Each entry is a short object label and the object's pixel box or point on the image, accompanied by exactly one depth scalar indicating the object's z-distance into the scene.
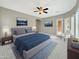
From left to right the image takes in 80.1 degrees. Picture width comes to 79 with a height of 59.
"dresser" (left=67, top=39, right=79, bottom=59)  0.96
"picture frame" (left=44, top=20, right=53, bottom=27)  6.18
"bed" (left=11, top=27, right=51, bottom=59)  1.83
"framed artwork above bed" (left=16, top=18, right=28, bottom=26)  4.02
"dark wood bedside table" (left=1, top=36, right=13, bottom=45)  3.10
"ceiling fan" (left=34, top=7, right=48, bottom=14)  3.16
